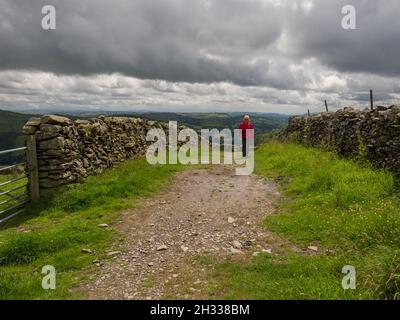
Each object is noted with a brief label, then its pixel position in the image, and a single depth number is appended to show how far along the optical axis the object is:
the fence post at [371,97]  15.41
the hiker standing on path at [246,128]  20.69
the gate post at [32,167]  11.86
